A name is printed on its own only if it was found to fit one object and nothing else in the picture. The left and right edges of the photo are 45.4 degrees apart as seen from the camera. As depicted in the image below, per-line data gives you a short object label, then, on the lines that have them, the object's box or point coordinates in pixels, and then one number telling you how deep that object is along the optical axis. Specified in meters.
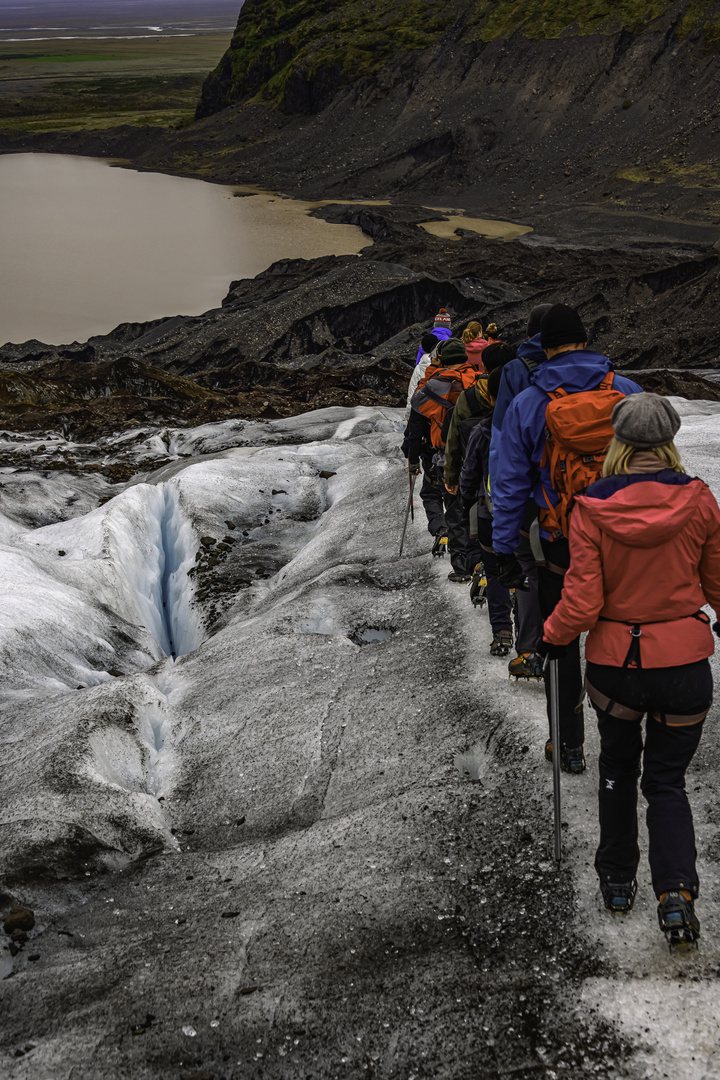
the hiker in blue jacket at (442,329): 9.79
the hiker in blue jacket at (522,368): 5.07
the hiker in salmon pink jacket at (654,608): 3.51
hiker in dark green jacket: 7.08
